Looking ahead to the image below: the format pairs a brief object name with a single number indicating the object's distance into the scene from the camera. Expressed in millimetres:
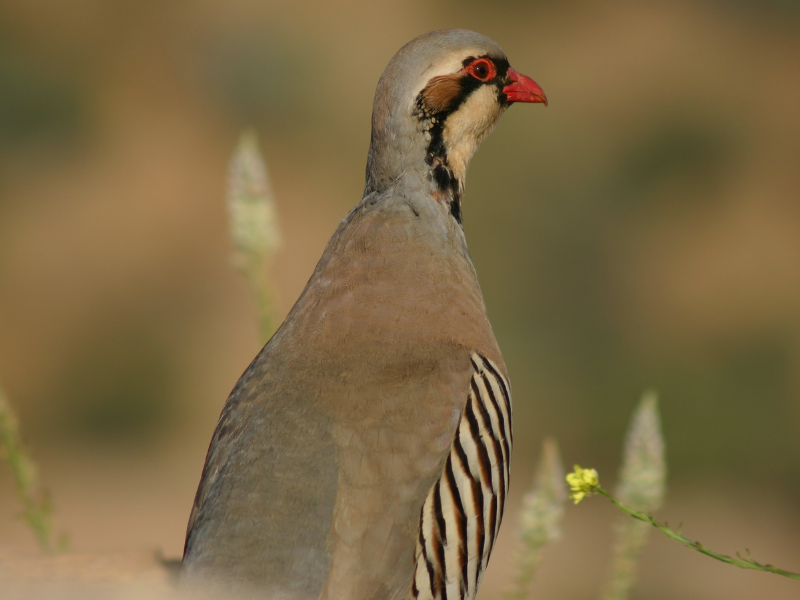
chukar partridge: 5203
